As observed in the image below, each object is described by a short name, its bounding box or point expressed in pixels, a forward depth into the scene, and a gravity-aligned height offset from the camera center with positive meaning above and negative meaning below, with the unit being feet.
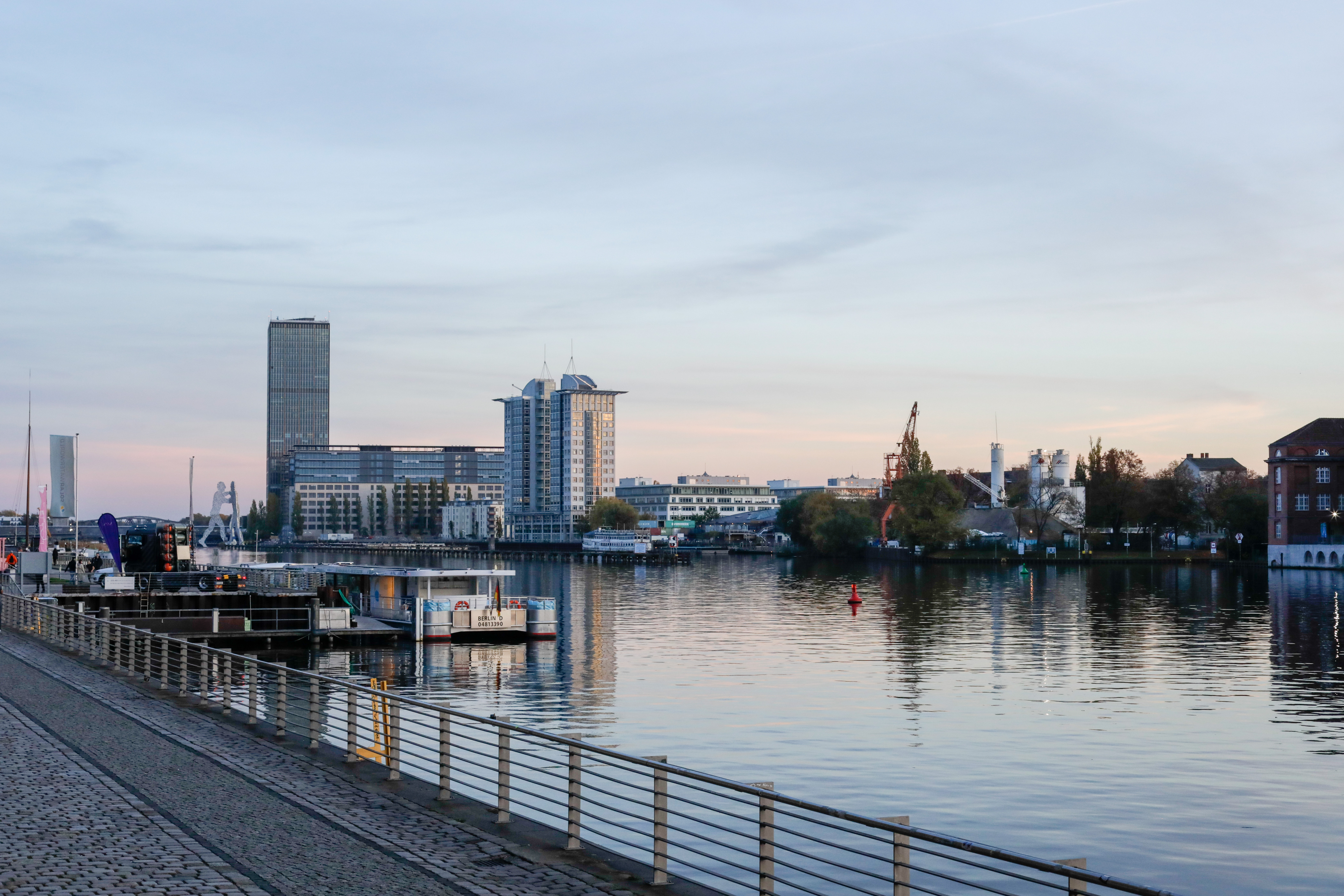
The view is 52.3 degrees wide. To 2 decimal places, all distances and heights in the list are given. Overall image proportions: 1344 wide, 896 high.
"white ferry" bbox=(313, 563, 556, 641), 230.68 -18.40
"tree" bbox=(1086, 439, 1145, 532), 634.02 +0.10
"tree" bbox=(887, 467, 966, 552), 638.94 -5.53
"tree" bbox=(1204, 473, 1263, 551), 600.80 -7.01
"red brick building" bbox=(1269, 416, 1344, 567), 546.67 +2.02
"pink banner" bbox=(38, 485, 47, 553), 312.71 -6.26
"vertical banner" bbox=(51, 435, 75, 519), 400.67 +2.09
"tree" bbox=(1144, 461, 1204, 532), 623.77 -1.45
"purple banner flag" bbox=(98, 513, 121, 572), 219.61 -5.40
